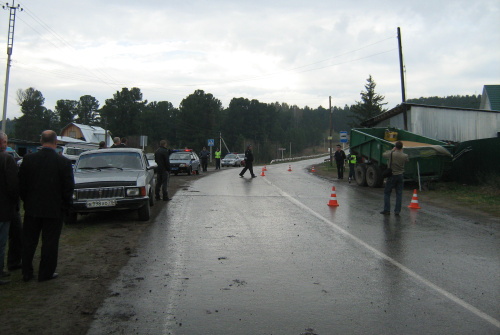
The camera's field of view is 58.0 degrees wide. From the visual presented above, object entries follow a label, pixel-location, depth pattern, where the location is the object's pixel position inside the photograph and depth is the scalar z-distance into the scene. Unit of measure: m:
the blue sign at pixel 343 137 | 33.88
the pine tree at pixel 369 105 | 50.72
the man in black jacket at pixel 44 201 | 5.62
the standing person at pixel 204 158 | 32.84
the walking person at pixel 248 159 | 24.49
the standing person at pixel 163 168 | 13.79
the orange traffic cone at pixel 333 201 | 12.77
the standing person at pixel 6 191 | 5.50
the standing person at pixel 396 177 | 11.31
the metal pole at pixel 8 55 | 33.38
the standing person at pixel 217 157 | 37.87
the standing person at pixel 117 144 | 13.88
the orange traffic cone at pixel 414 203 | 12.66
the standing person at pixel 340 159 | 23.80
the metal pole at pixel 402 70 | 27.17
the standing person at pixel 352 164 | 21.38
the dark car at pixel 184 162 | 27.36
